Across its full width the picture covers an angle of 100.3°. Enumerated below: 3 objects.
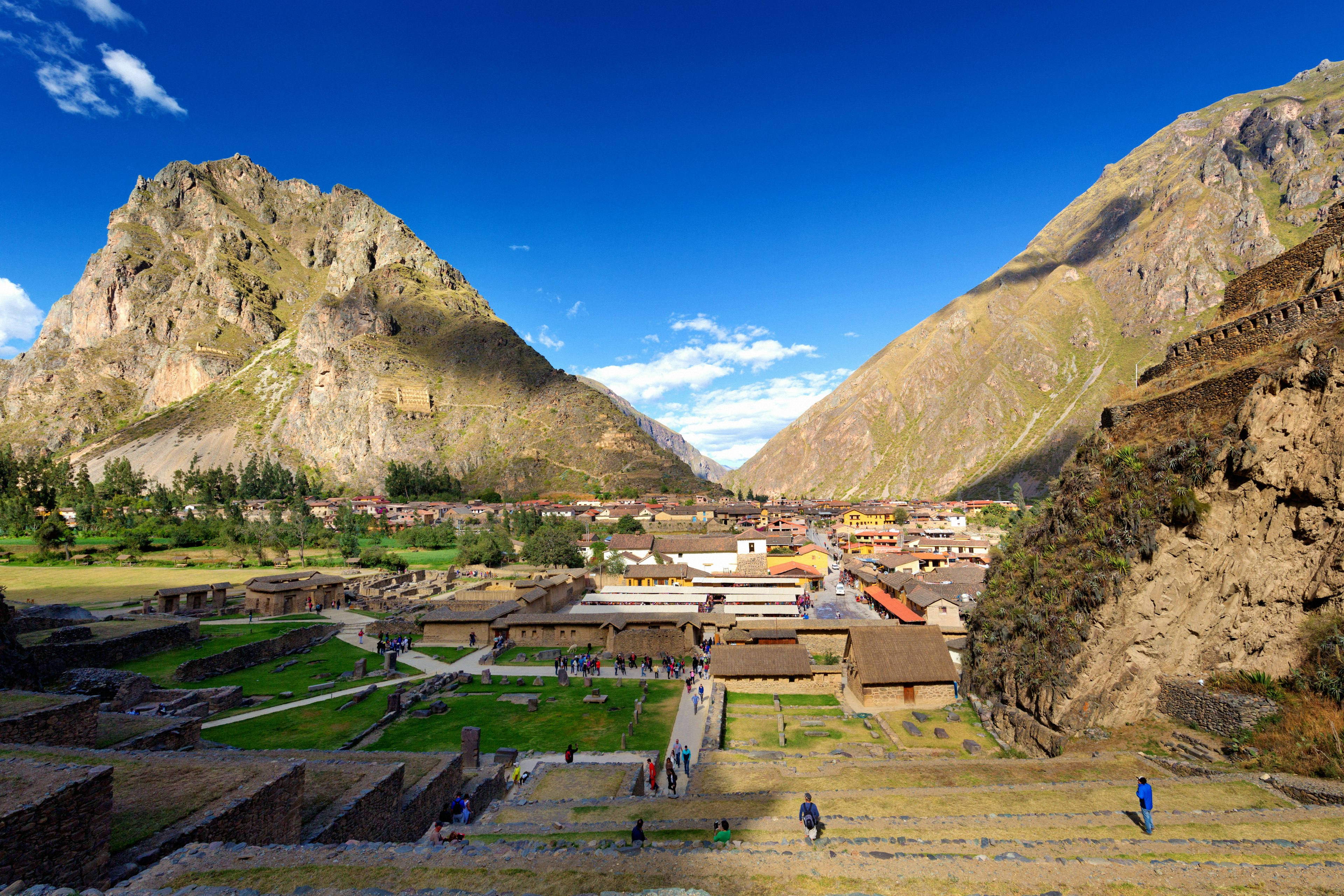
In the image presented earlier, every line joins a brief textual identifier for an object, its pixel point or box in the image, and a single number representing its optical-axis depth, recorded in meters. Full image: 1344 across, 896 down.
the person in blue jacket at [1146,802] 12.19
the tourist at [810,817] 12.26
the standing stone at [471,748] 20.52
